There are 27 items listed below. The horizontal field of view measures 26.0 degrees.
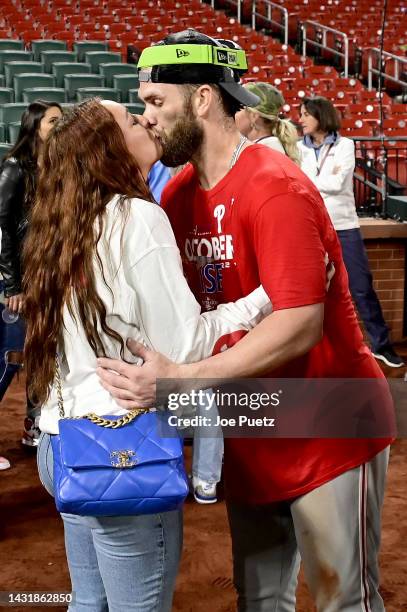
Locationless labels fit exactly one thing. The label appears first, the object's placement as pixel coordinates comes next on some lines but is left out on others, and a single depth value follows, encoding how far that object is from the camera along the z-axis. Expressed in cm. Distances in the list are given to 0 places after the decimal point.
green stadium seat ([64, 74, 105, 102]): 1029
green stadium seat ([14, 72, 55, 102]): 997
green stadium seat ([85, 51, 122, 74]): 1148
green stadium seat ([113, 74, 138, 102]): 1045
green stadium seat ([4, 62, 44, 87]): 1041
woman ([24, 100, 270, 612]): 162
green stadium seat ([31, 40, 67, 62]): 1168
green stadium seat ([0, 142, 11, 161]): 718
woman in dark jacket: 389
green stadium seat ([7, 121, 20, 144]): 837
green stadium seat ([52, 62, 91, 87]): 1071
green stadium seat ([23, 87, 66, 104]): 945
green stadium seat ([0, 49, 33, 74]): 1109
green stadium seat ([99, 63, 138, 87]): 1080
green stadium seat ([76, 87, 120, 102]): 961
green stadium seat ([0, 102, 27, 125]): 883
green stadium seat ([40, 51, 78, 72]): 1128
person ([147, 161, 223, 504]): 362
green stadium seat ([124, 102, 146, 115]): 916
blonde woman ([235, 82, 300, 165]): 421
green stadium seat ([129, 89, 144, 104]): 993
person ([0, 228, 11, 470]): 414
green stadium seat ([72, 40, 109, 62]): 1192
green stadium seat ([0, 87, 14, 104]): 966
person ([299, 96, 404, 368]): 553
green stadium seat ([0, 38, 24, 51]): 1166
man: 191
